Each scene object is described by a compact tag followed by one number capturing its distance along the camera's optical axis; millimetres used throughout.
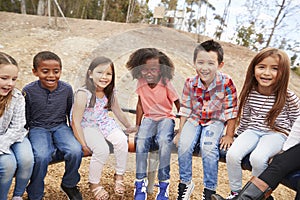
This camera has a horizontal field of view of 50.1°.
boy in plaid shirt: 1909
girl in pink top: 1937
